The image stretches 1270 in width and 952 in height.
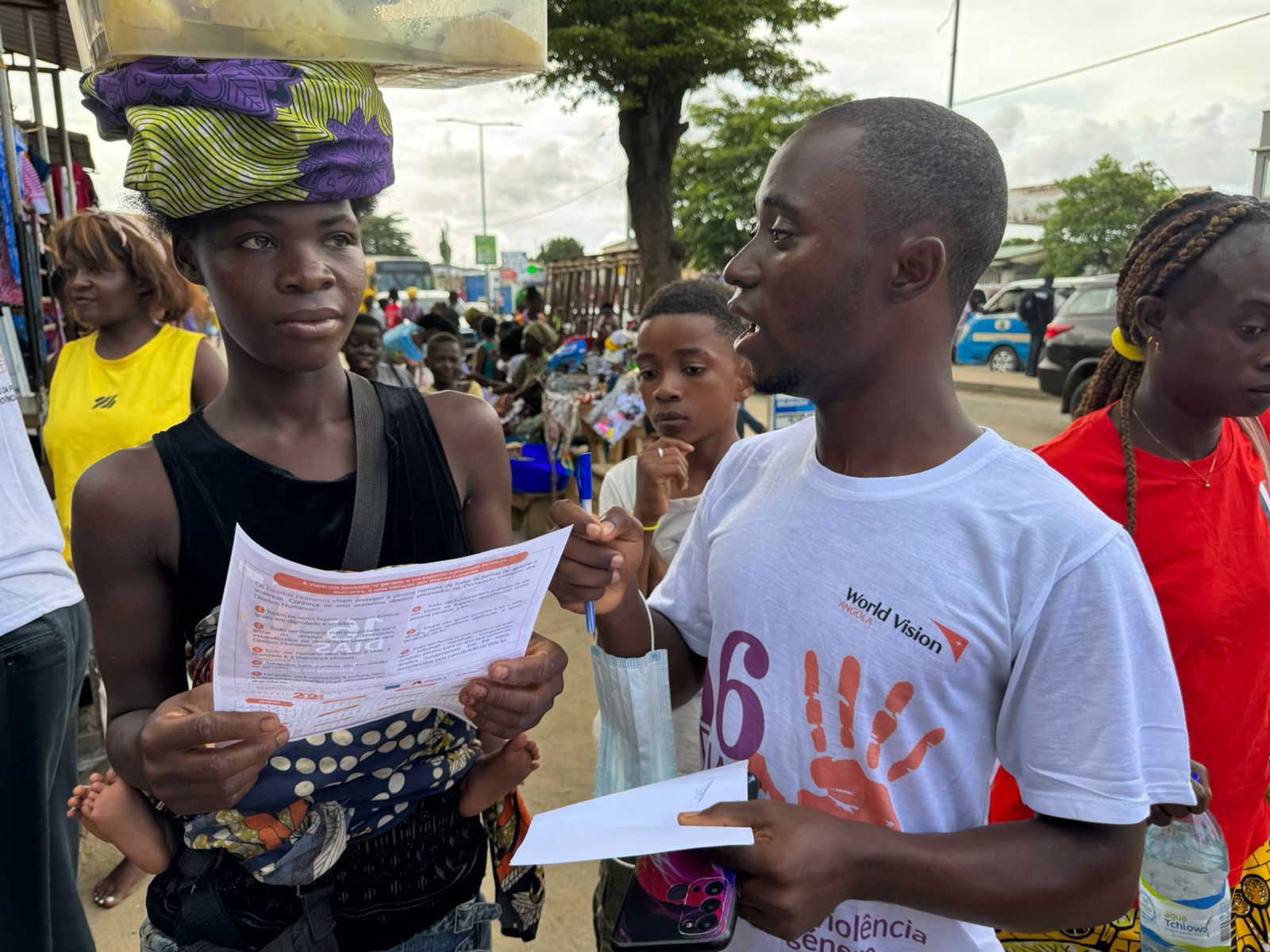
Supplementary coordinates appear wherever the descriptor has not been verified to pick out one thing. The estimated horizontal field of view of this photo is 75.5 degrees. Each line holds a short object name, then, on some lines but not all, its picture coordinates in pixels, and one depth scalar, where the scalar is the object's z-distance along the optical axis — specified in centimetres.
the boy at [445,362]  621
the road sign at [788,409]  462
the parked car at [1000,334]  1711
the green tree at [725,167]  2316
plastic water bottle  148
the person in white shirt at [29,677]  169
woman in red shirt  157
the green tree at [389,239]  5644
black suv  1062
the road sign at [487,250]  3513
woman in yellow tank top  265
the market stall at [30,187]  360
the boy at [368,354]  500
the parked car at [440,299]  2177
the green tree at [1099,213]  2758
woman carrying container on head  106
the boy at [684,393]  224
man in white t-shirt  95
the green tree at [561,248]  6094
